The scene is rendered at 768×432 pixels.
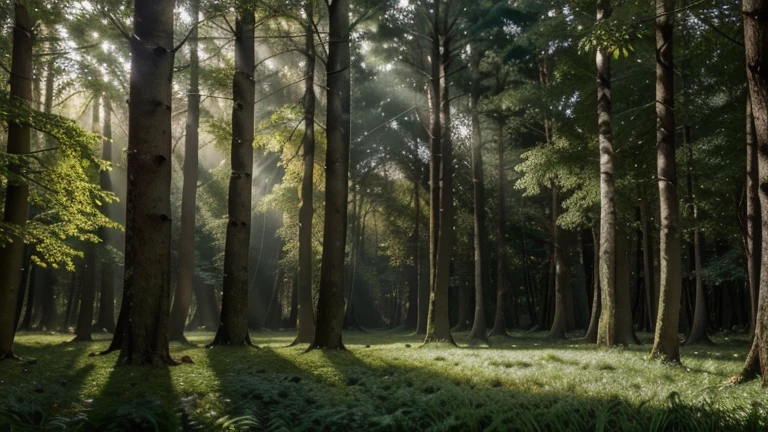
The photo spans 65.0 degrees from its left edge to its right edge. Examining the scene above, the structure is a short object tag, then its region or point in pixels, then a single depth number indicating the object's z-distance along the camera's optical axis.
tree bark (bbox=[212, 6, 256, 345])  11.95
